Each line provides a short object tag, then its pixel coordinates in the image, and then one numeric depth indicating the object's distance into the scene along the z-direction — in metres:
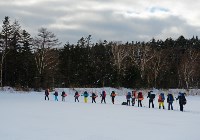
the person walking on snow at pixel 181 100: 26.73
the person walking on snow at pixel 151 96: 29.52
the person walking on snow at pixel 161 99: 28.72
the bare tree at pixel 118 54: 65.94
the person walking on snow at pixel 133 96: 32.25
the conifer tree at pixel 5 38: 60.67
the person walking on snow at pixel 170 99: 27.97
